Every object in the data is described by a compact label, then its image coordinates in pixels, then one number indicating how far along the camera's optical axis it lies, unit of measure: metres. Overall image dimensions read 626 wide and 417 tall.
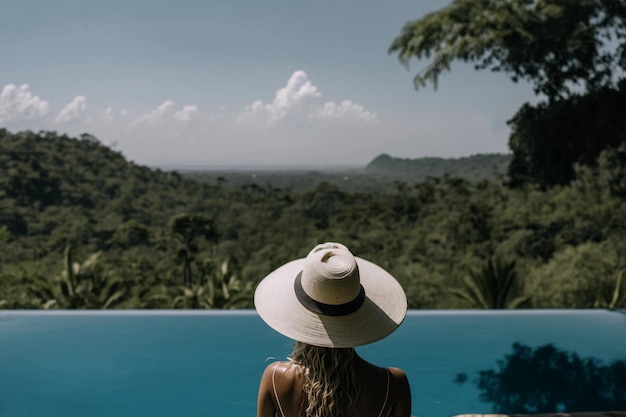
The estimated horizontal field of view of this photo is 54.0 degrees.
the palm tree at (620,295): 7.49
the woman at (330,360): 1.37
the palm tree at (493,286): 7.66
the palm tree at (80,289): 7.71
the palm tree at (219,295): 7.91
